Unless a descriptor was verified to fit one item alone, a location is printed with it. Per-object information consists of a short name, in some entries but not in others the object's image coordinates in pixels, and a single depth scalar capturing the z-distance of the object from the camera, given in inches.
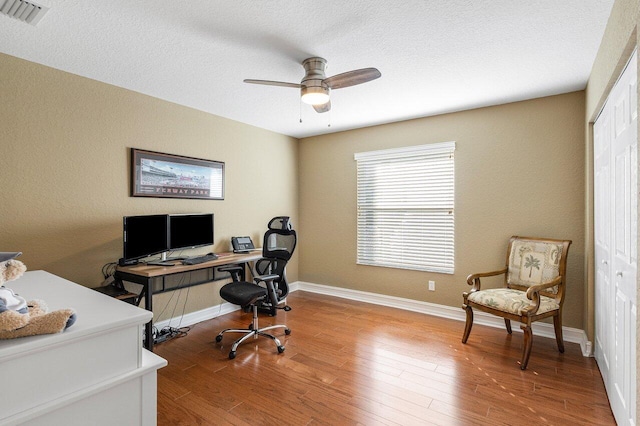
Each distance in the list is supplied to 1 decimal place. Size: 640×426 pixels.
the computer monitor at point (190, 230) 131.2
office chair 115.3
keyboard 122.6
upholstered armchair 106.2
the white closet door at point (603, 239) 87.6
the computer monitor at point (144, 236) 111.4
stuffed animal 36.0
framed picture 128.8
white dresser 35.9
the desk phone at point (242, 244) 159.9
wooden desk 104.9
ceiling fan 92.6
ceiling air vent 72.9
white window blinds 156.6
